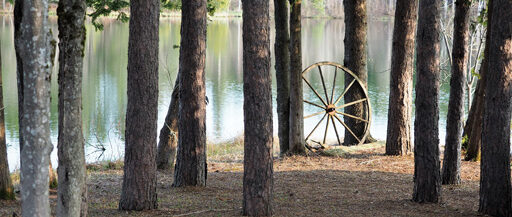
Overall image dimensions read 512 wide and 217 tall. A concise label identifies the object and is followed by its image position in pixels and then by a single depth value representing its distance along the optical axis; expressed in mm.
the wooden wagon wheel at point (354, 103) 24176
